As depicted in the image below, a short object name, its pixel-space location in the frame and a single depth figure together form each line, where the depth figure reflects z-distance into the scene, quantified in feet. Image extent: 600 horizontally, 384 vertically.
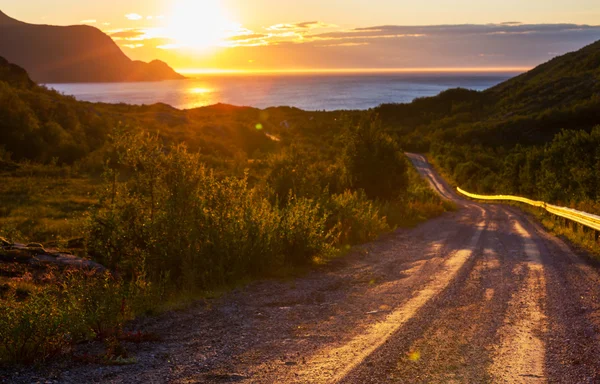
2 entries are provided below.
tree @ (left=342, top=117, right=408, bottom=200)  78.48
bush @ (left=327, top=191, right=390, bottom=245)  45.87
